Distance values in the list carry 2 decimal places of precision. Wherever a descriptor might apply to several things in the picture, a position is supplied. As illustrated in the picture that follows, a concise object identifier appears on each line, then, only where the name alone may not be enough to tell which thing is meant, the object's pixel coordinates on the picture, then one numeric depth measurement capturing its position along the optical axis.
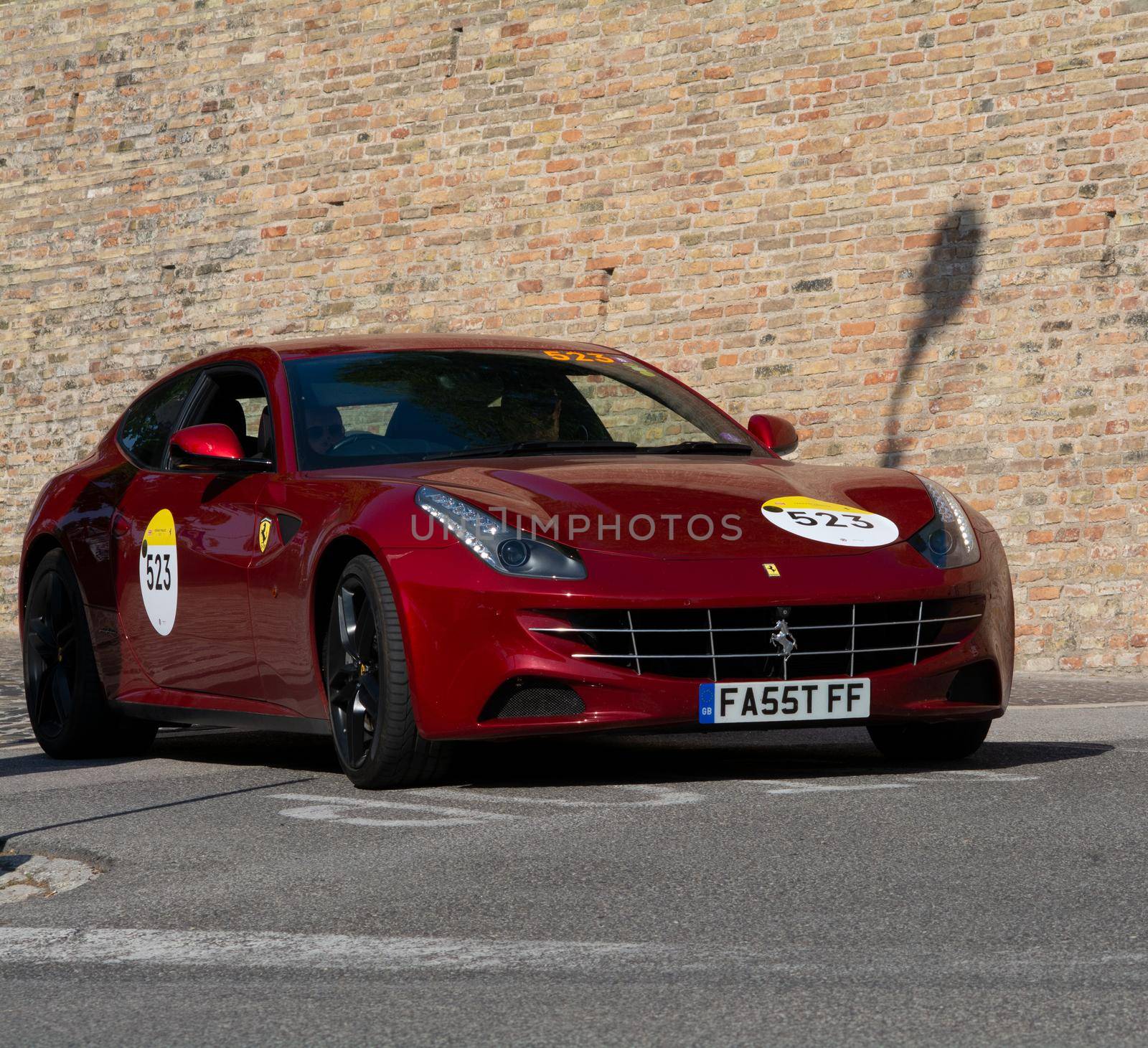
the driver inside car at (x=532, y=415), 12.89
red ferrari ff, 10.70
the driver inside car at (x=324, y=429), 12.60
